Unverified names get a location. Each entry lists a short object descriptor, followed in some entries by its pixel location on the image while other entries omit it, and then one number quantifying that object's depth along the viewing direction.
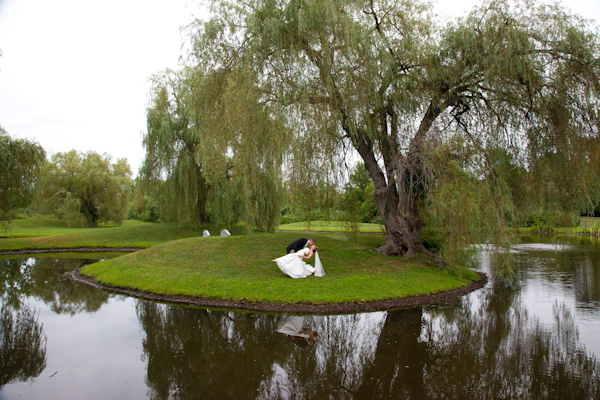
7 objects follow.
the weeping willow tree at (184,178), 23.97
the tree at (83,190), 33.44
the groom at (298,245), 12.17
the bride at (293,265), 11.73
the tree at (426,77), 10.97
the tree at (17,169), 19.39
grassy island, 10.52
